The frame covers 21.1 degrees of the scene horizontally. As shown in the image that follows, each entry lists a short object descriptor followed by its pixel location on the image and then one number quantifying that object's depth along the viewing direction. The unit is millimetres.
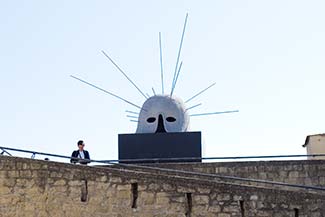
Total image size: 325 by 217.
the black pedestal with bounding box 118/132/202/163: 20875
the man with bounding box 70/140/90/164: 17781
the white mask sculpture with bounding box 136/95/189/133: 22547
